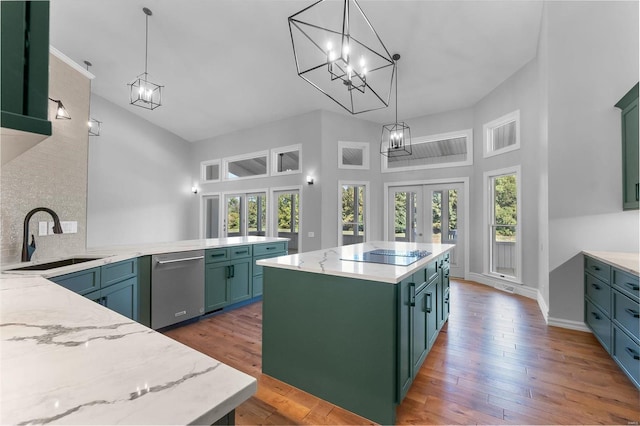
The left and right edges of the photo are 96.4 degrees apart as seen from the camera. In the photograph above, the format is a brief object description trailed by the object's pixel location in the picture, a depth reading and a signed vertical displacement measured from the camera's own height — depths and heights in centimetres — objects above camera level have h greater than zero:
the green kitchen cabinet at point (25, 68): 59 +31
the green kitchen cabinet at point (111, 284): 212 -57
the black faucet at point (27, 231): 223 -13
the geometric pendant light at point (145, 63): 414 +286
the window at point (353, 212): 641 +10
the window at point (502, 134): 482 +151
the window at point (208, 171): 830 +130
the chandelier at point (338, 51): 385 +262
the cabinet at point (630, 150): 268 +67
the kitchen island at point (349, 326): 175 -75
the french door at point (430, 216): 587 +2
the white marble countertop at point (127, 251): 202 -37
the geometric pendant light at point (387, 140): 636 +176
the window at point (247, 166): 726 +132
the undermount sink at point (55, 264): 217 -41
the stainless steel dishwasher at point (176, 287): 299 -79
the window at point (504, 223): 484 -11
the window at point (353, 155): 639 +141
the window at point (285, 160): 668 +135
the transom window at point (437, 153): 586 +141
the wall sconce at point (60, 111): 258 +94
